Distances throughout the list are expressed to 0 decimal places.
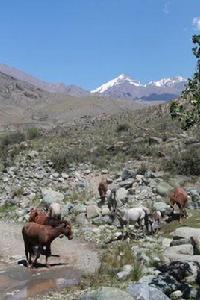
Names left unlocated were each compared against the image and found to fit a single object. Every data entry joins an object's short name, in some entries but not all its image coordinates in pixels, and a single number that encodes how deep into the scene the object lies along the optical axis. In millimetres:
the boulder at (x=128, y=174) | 37875
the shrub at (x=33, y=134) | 68288
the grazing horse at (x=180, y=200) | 27125
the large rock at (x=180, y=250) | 19359
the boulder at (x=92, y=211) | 29031
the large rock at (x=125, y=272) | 17566
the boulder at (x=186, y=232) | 21216
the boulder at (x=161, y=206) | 27609
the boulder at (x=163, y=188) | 32125
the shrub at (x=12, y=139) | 65000
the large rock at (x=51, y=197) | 32688
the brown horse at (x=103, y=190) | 32697
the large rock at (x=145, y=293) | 14828
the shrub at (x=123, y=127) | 62391
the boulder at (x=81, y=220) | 28306
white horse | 24672
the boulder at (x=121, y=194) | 30284
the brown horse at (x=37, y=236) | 20719
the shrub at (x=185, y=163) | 37594
